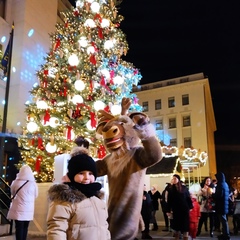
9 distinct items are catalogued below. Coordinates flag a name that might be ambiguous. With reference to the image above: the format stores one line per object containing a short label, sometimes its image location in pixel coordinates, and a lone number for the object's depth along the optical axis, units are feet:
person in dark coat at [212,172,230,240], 28.81
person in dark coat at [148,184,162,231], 41.32
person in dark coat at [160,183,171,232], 38.78
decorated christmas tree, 35.96
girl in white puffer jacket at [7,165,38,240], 23.06
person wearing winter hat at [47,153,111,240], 8.18
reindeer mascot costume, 11.05
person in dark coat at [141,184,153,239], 32.73
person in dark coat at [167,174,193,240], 26.05
